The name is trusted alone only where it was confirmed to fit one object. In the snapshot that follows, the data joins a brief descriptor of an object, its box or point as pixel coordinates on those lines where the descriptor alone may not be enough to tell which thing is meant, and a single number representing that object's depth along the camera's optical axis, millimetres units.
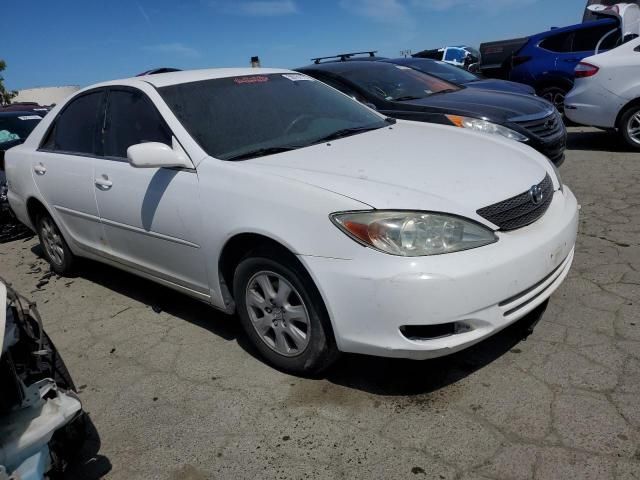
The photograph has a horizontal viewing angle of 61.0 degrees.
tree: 30833
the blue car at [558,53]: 8992
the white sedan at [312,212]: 2293
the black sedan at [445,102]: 5176
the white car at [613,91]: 6755
